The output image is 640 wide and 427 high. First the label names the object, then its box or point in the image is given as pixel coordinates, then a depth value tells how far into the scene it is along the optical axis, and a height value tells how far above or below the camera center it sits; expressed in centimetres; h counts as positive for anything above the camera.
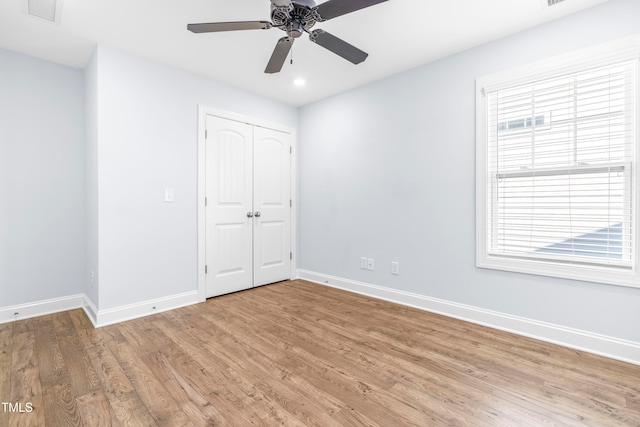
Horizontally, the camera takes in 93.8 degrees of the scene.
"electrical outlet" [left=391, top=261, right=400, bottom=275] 340 -64
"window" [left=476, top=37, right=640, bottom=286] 216 +37
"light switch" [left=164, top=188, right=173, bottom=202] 317 +17
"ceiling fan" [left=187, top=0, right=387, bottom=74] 176 +121
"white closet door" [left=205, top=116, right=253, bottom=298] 355 +6
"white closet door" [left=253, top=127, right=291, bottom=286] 404 +8
